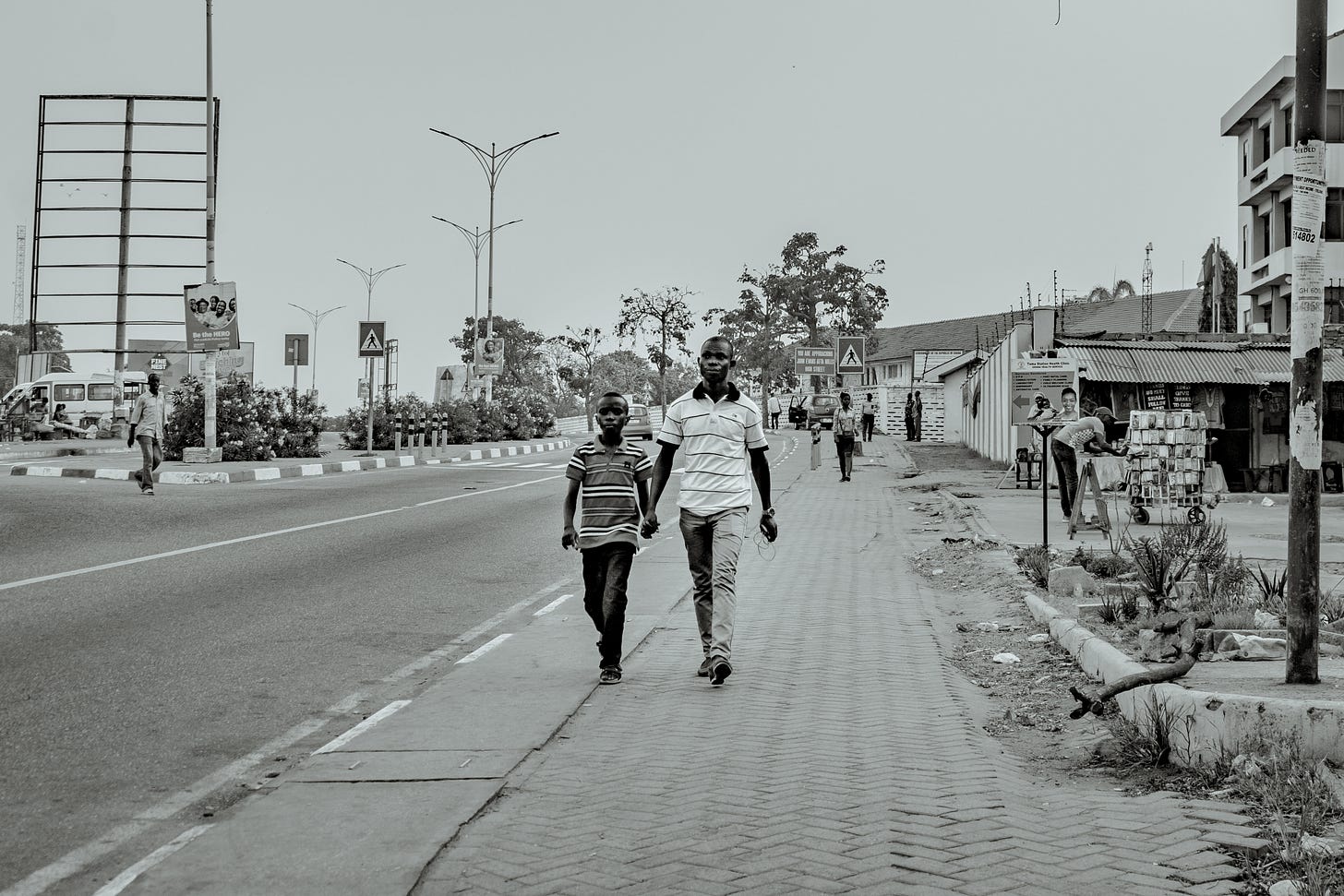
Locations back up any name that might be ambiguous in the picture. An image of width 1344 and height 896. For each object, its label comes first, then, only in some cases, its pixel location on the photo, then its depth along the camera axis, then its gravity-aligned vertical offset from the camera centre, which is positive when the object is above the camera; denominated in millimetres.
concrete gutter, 5230 -1119
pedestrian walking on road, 20734 +59
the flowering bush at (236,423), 31312 +314
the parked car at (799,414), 76688 +1558
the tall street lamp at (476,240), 53003 +7874
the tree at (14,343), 123375 +8750
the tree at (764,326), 86125 +7521
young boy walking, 7598 -432
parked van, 56312 +1793
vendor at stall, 15852 -15
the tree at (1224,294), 51219 +5867
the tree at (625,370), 97062 +5175
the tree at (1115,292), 85625 +10001
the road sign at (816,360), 37844 +2332
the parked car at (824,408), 56806 +1444
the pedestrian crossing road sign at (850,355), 33344 +2163
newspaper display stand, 18625 -313
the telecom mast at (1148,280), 37625 +5566
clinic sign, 18016 +897
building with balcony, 39844 +8285
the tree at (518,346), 101375 +7256
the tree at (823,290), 85875 +9769
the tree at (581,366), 94450 +5260
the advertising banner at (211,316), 27141 +2455
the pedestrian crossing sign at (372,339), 33406 +2471
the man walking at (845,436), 27875 +121
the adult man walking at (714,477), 7605 -211
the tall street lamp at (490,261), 47719 +6827
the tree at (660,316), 92125 +8566
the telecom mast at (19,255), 119188 +16306
